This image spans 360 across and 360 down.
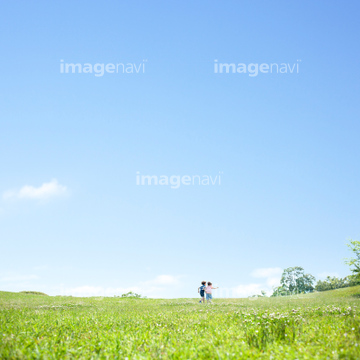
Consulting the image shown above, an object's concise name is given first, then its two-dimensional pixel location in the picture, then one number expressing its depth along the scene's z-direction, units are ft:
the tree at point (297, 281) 402.76
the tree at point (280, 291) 384.31
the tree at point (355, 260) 164.66
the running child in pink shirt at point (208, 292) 100.99
